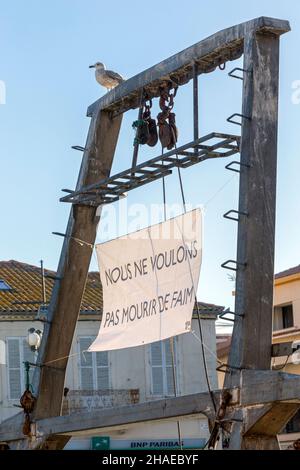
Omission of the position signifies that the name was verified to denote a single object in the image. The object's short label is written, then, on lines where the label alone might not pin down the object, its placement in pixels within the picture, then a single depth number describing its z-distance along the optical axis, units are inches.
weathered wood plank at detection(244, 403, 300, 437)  458.1
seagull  625.6
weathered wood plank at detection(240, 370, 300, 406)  444.8
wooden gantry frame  469.7
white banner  522.0
